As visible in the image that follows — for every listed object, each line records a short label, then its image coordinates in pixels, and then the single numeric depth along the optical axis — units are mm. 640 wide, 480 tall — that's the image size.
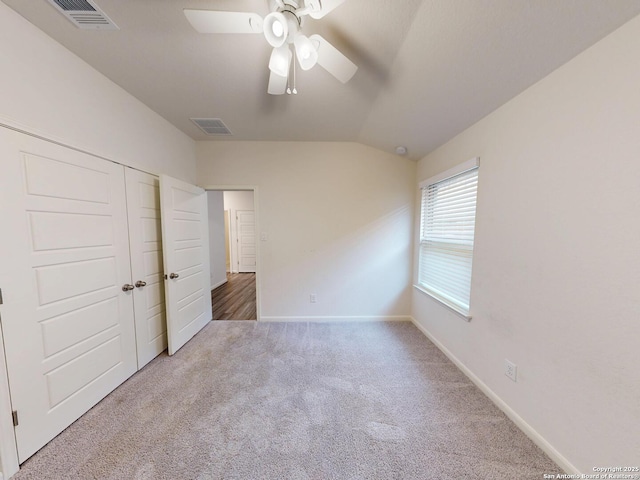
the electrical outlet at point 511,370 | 1509
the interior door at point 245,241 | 6520
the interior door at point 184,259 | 2229
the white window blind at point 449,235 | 2037
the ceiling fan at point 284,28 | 995
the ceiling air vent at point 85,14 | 1166
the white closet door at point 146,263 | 1976
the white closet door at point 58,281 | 1204
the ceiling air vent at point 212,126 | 2379
